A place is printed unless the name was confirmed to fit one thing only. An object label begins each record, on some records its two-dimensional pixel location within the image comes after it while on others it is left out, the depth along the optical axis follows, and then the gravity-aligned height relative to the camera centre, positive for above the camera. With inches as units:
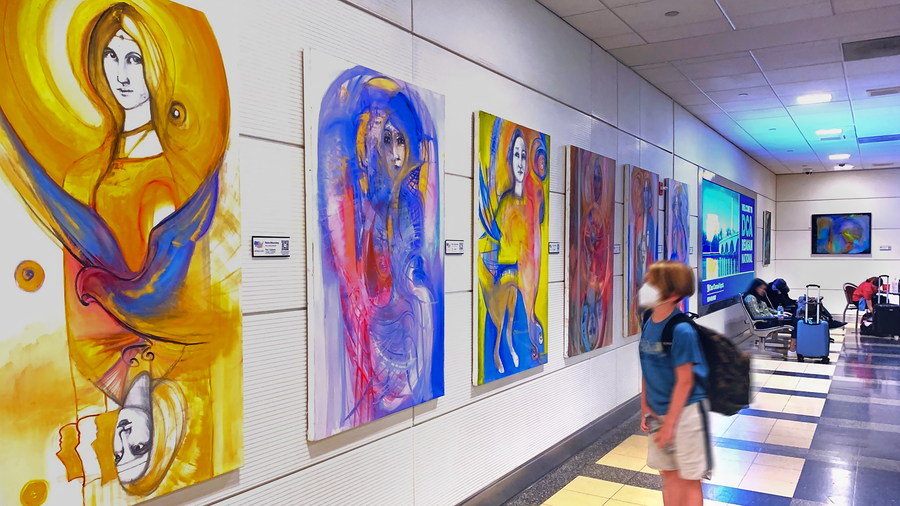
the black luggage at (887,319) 523.2 -58.0
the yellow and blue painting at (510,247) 167.5 -0.4
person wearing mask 121.5 -27.7
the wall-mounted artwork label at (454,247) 154.5 -0.4
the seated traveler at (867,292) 549.0 -38.1
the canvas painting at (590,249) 219.8 -1.1
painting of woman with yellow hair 74.6 -1.3
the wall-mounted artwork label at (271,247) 105.7 -0.3
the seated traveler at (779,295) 559.2 -41.7
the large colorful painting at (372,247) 117.4 -0.3
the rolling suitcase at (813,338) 413.7 -57.8
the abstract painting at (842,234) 683.5 +12.8
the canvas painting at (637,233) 271.6 +5.2
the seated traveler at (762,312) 446.3 -46.6
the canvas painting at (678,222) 325.1 +12.3
